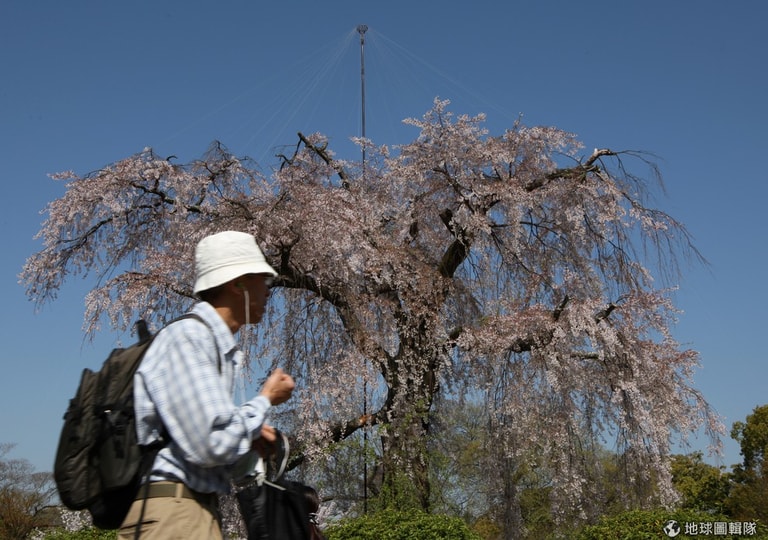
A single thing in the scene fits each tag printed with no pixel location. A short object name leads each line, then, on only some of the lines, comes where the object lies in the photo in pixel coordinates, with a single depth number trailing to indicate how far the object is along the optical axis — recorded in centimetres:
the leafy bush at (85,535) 956
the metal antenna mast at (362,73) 1486
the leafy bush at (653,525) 841
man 196
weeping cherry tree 1139
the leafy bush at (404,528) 837
